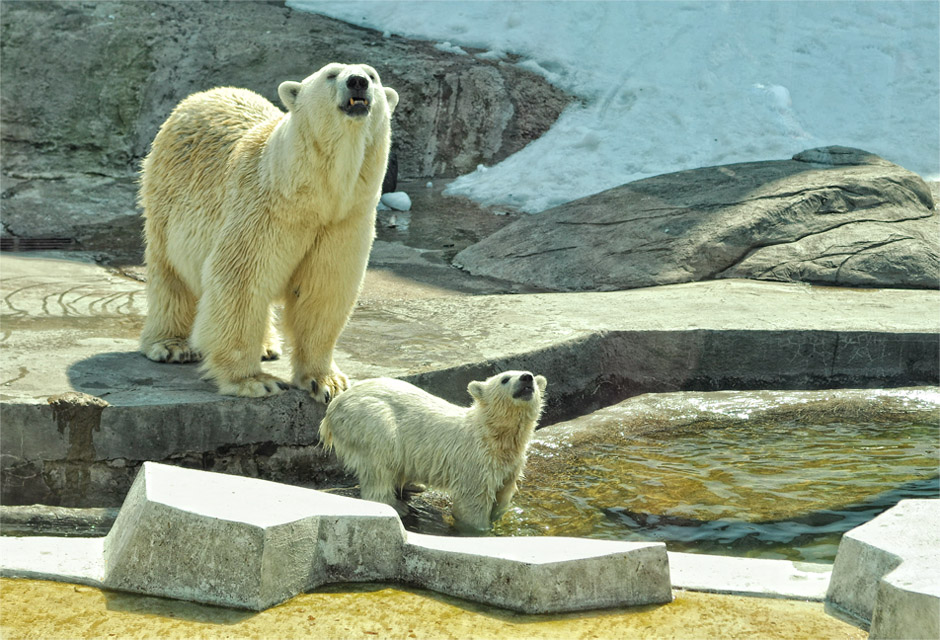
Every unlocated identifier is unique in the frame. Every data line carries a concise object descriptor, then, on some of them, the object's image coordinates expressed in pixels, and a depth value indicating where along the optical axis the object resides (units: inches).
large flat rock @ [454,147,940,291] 535.8
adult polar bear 293.7
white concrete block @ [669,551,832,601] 210.1
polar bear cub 286.7
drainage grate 584.4
